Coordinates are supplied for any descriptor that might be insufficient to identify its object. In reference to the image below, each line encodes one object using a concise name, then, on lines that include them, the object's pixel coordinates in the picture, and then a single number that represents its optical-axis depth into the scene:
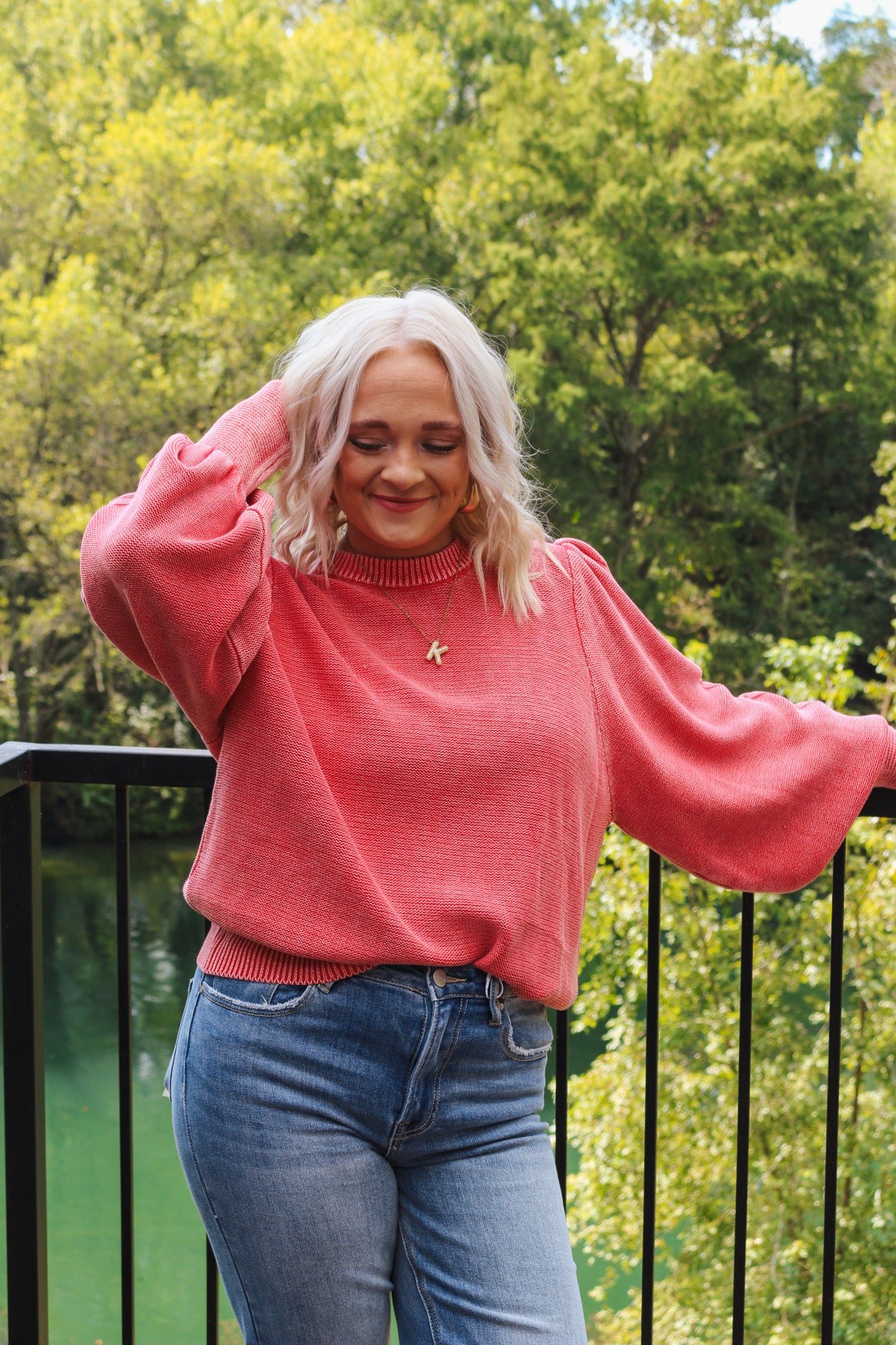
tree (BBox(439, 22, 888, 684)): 12.82
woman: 1.15
